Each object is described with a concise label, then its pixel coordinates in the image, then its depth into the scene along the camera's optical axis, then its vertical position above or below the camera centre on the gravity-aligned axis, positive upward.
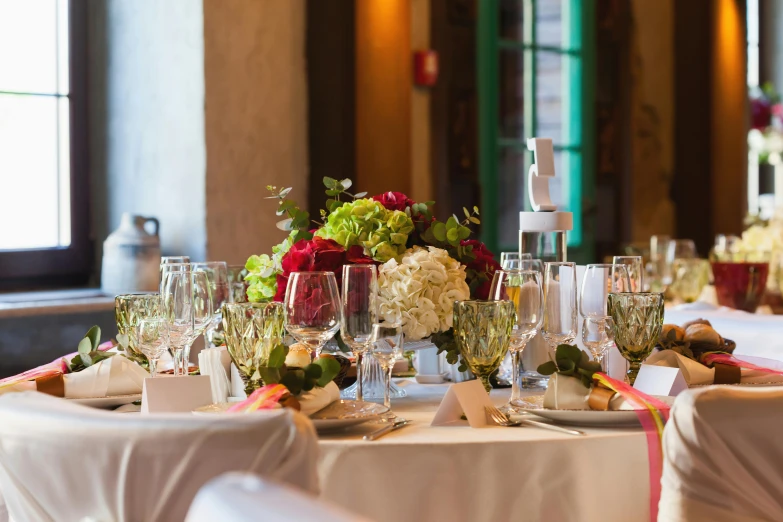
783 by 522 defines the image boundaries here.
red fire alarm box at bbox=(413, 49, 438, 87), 6.16 +0.72
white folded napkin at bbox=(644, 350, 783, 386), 3.11 -0.23
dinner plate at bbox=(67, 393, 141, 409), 2.98 -0.27
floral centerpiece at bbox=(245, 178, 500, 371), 3.09 -0.04
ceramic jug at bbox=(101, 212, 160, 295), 4.88 -0.07
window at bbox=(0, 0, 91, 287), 5.10 +0.33
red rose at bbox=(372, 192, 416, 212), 3.28 +0.06
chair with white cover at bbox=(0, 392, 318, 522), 2.39 -0.24
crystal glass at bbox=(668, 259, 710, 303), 4.48 -0.12
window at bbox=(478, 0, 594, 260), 6.80 +0.66
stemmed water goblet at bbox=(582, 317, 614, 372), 3.12 -0.17
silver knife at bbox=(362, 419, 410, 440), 2.75 -0.28
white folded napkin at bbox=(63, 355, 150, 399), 3.03 -0.24
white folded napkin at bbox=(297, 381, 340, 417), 2.79 -0.24
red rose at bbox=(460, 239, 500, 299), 3.26 -0.07
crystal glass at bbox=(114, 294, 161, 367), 3.10 -0.13
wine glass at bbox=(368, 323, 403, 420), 2.95 -0.17
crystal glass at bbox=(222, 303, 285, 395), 2.90 -0.15
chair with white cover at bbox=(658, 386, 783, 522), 2.53 -0.26
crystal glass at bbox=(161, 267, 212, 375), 3.07 -0.12
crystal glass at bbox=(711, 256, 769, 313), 4.04 -0.12
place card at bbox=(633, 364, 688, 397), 2.99 -0.24
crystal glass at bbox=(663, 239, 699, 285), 4.88 -0.04
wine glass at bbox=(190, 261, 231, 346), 3.38 -0.09
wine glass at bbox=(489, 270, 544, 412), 3.02 -0.11
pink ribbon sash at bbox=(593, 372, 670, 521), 2.76 -0.26
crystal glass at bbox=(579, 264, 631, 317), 3.13 -0.09
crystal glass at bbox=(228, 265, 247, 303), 3.62 -0.11
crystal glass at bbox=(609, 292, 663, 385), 3.05 -0.14
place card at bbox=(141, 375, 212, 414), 2.86 -0.24
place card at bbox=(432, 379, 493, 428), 2.86 -0.26
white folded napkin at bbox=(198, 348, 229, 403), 3.03 -0.23
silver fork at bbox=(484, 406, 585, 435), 2.80 -0.27
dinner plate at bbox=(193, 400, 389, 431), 2.75 -0.26
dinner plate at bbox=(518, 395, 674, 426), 2.79 -0.26
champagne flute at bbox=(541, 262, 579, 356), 3.09 -0.13
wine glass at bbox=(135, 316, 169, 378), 3.03 -0.17
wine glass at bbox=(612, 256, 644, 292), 3.30 -0.07
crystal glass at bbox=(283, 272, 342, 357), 2.92 -0.11
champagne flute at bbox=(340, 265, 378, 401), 2.93 -0.11
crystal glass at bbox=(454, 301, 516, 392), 2.95 -0.15
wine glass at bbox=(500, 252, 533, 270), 3.28 -0.05
